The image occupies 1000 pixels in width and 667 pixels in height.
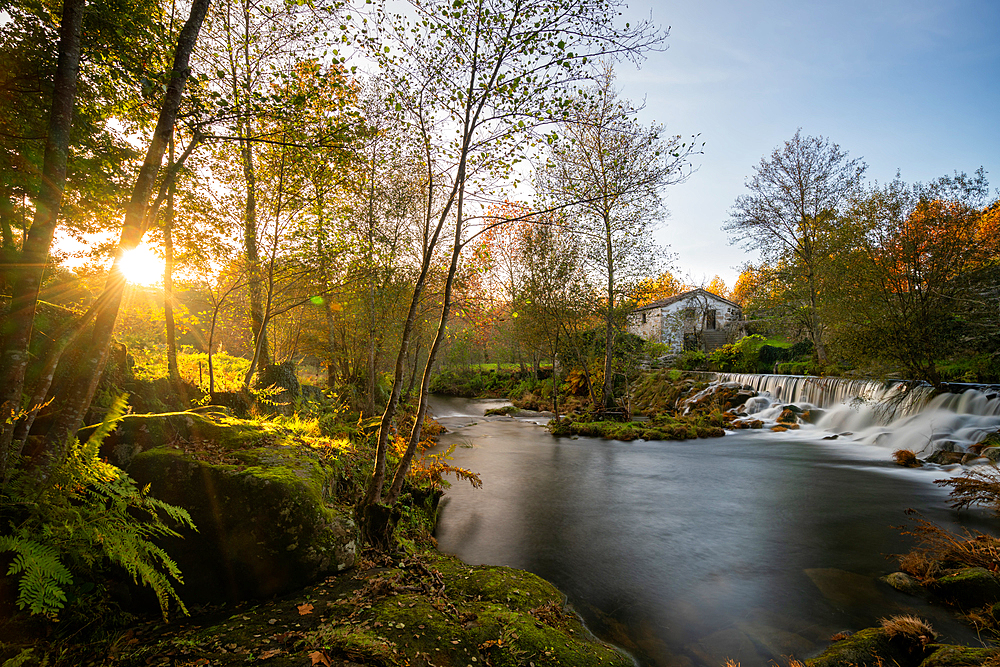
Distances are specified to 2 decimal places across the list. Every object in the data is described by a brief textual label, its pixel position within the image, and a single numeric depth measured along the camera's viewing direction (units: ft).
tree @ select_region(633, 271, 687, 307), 70.13
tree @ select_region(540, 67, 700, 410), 66.08
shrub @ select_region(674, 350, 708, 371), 100.99
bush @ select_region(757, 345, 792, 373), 91.43
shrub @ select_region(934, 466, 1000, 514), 26.35
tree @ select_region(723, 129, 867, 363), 84.84
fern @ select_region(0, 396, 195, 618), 8.54
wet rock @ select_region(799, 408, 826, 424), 61.82
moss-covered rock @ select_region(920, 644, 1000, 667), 11.84
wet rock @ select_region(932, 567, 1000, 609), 17.31
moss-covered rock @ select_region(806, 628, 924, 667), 13.88
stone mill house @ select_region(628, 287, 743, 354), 119.34
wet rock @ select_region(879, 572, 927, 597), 19.30
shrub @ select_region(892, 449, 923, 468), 40.69
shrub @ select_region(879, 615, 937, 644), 14.21
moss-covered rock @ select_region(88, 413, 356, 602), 13.37
